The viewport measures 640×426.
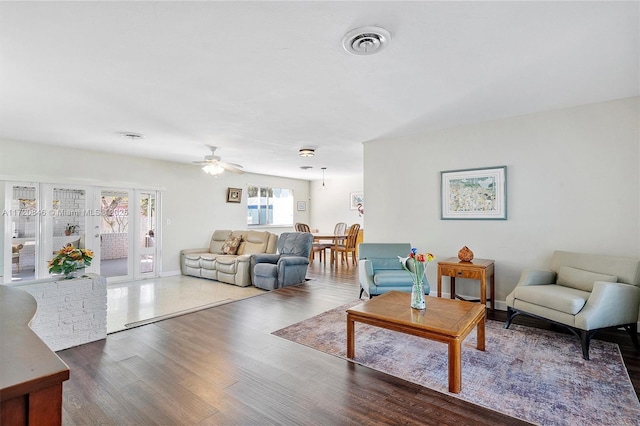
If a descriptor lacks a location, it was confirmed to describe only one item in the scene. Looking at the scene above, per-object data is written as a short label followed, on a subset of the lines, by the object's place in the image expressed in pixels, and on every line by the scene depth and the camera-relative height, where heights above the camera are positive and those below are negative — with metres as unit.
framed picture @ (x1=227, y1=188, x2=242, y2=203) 7.72 +0.58
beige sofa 5.62 -0.75
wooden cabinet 0.69 -0.37
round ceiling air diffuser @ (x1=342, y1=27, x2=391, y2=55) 2.07 +1.22
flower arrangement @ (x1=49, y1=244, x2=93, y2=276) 3.00 -0.41
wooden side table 3.59 -0.64
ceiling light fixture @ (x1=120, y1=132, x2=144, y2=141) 4.43 +1.20
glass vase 2.71 -0.69
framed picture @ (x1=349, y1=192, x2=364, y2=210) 8.94 +0.51
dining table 7.39 -0.46
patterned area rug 1.97 -1.19
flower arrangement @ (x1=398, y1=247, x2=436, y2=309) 2.69 -0.51
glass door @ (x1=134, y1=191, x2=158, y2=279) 6.16 -0.30
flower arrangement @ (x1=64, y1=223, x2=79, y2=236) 5.32 -0.17
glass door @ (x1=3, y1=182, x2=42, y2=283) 4.73 -0.19
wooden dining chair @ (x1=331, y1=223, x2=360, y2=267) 7.35 -0.65
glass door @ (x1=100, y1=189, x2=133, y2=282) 5.76 -0.32
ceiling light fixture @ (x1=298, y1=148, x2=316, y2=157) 5.52 +1.16
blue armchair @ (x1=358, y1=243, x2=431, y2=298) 3.91 -0.70
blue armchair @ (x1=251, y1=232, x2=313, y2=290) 5.30 -0.79
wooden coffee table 2.16 -0.79
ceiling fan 5.09 +0.87
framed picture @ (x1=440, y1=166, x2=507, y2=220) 4.00 +0.32
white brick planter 2.79 -0.85
